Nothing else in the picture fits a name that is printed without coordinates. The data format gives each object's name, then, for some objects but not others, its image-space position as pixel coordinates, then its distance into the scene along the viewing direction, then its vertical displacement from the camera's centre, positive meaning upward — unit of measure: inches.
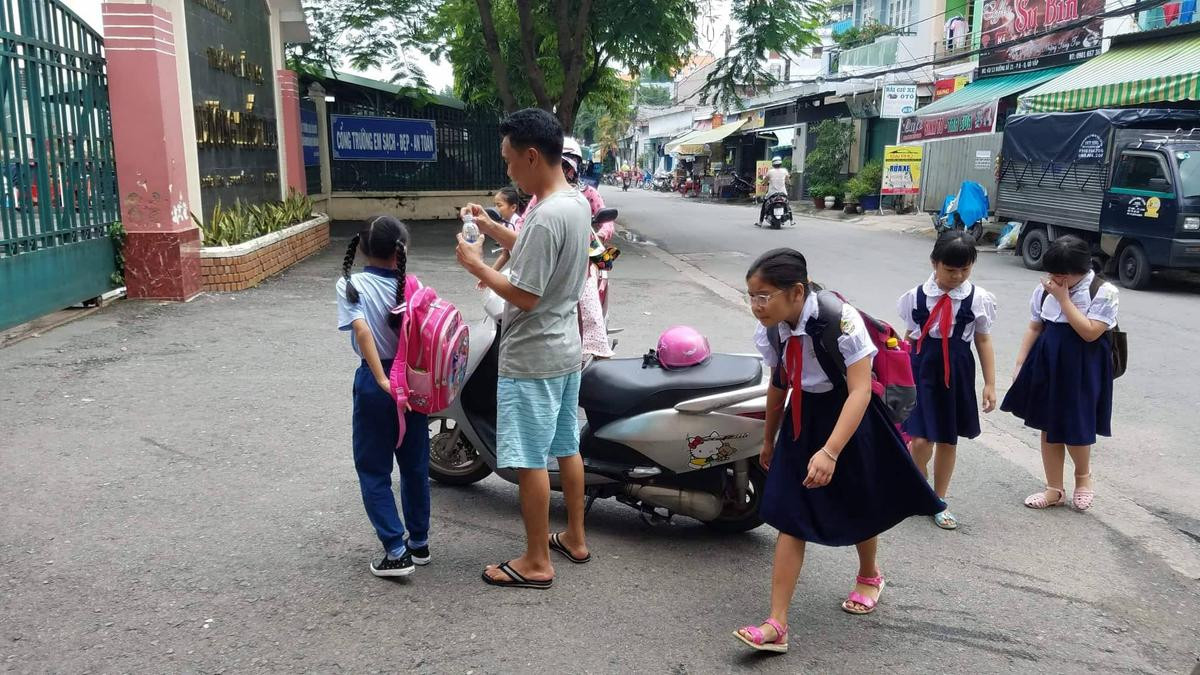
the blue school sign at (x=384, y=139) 707.4 +23.2
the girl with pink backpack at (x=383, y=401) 119.9 -30.9
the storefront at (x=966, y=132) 785.6 +39.9
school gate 267.7 +0.3
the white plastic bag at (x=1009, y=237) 612.4 -40.9
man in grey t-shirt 115.8 -19.9
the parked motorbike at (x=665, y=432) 136.9 -39.6
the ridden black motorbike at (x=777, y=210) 807.7 -32.3
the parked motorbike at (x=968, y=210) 634.8 -24.0
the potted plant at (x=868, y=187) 989.8 -13.9
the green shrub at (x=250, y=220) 365.4 -23.8
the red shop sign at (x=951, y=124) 806.5 +47.4
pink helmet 142.1 -27.4
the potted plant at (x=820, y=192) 1092.5 -22.0
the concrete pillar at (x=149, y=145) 317.7 +7.6
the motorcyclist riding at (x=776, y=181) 802.2 -7.0
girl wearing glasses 110.5 -36.3
